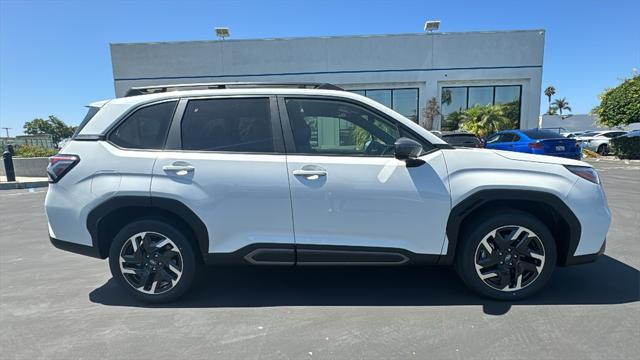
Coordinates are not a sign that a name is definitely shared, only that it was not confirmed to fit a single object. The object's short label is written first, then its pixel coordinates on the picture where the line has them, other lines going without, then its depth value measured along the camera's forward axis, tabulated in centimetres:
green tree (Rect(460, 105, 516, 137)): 1919
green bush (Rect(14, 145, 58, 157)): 1493
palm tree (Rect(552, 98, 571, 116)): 8019
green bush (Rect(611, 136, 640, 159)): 1667
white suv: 283
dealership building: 1969
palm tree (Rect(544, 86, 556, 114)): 7512
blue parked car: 980
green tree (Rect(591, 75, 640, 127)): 1598
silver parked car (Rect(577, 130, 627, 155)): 1966
